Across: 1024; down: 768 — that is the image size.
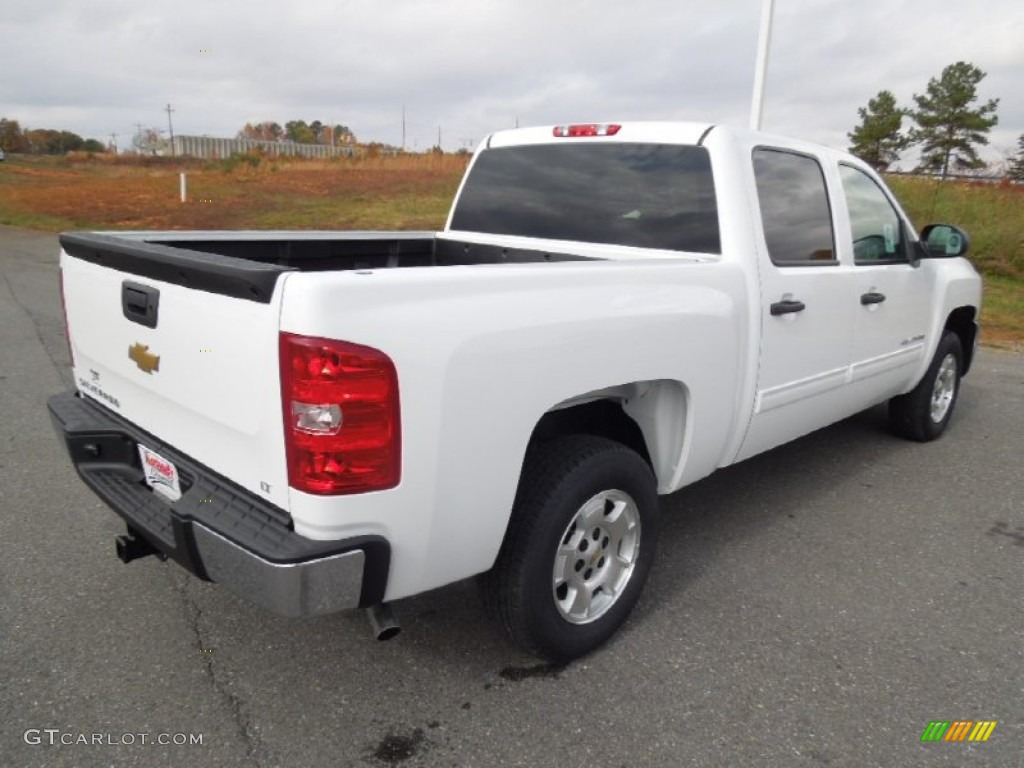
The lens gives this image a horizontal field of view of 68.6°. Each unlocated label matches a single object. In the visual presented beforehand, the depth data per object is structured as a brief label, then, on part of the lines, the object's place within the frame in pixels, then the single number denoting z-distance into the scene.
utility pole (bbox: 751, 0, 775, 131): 9.52
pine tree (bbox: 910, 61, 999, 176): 41.69
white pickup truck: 1.88
